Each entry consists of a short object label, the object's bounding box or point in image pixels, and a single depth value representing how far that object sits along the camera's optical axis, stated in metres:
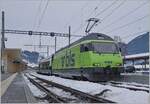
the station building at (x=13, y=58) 81.81
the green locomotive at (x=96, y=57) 23.66
